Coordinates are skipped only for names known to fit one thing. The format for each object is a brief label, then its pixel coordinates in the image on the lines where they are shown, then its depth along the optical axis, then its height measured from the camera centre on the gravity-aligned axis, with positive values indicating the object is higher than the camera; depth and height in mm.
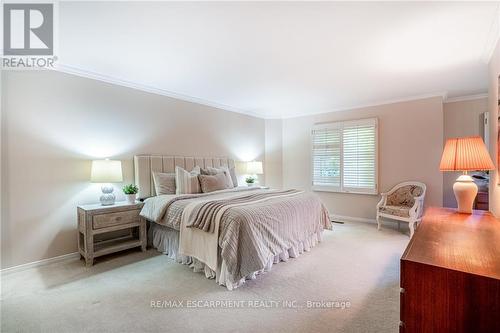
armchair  3868 -734
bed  2340 -715
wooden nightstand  2809 -789
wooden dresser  925 -521
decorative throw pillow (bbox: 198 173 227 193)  3761 -307
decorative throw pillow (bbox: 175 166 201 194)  3611 -286
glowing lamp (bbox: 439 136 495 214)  2037 -8
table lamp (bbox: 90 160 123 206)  3008 -129
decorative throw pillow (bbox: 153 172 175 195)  3609 -288
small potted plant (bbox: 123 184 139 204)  3288 -392
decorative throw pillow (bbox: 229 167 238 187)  4725 -253
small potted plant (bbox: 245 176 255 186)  5233 -389
